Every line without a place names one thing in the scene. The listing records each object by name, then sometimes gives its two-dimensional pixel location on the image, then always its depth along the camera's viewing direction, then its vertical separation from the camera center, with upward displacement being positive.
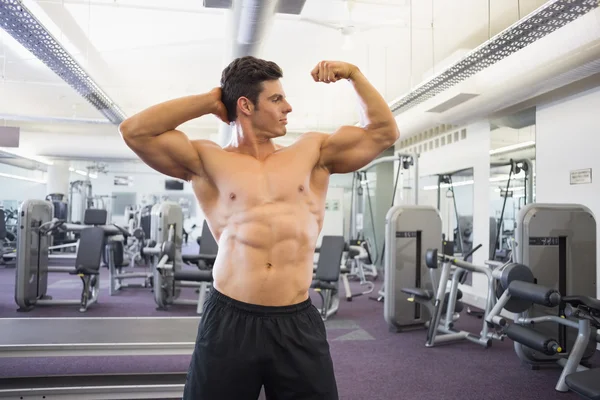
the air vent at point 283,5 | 2.84 +1.35
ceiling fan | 3.90 +1.73
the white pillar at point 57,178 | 10.33 +0.72
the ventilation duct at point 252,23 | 2.82 +1.31
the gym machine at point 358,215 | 7.47 +0.00
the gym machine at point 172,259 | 4.60 -0.52
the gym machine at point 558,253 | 3.28 -0.26
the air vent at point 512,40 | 2.51 +1.17
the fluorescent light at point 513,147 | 4.75 +0.78
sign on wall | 3.85 +0.38
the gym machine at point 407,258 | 4.15 -0.40
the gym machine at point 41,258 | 4.50 -0.51
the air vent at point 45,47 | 2.90 +1.26
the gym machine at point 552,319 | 2.61 -0.64
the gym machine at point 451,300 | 3.70 -0.71
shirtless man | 1.16 +0.01
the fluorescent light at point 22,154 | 8.41 +1.07
